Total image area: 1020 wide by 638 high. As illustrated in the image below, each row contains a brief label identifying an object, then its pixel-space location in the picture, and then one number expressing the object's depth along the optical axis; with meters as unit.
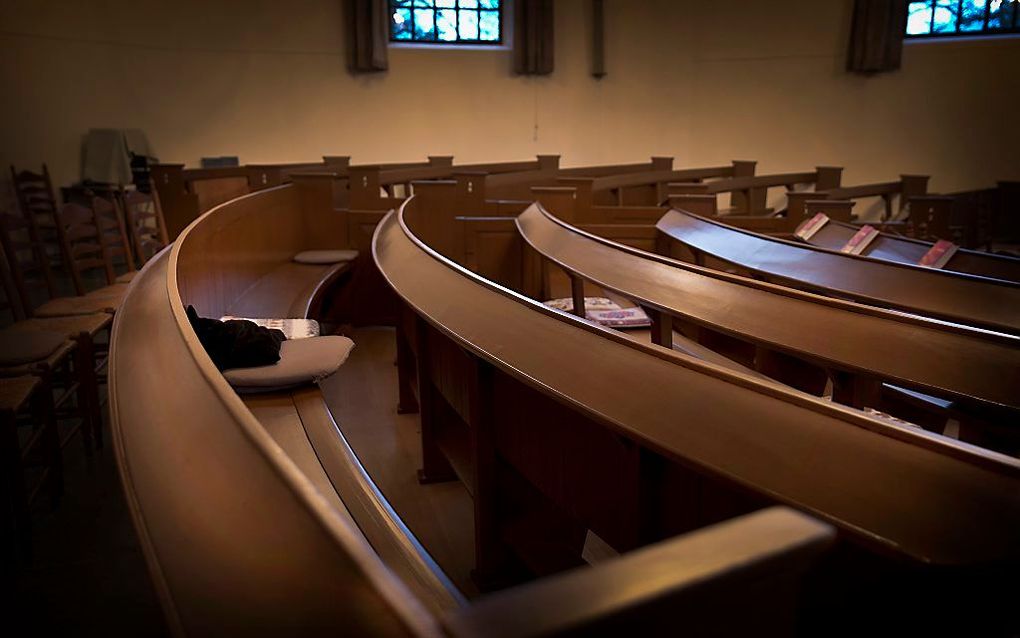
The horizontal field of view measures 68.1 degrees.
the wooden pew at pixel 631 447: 1.02
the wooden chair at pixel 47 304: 3.73
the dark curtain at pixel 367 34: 10.31
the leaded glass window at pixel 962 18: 10.58
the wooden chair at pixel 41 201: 6.36
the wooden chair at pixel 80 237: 4.25
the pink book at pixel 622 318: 3.58
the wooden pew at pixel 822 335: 1.61
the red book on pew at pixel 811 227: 4.34
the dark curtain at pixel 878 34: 10.73
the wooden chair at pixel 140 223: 5.09
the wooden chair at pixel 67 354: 2.90
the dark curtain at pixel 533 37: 11.05
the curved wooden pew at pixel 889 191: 8.27
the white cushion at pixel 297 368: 2.33
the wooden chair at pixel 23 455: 2.41
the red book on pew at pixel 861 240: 3.85
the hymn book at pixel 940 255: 3.25
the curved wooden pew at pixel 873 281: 2.32
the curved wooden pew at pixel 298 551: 0.59
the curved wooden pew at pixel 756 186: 6.93
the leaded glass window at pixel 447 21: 11.09
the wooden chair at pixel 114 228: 4.57
